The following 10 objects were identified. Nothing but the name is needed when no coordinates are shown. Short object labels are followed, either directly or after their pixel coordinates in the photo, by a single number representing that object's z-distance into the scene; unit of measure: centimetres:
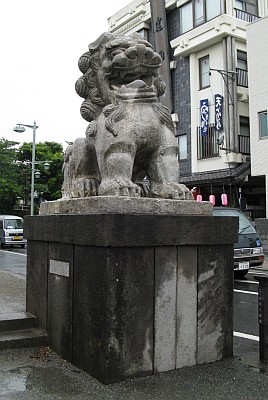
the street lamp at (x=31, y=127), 2883
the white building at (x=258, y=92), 2069
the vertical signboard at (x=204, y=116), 2420
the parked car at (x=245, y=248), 1193
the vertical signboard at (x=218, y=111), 2317
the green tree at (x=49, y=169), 4193
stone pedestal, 376
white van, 2739
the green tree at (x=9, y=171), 3712
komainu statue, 450
